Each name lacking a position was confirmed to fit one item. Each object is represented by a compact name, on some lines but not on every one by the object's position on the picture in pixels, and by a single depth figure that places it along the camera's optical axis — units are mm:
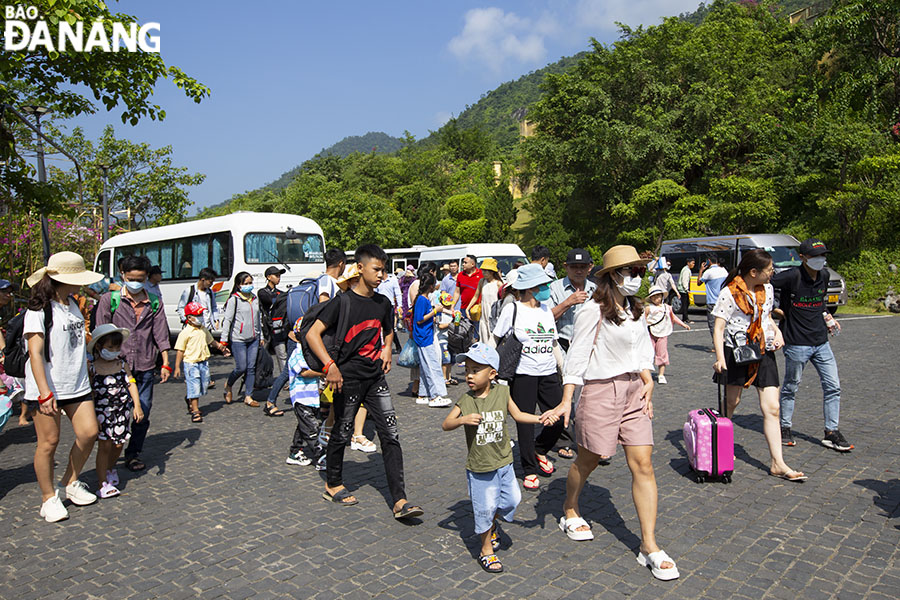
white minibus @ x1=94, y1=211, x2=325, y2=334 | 16234
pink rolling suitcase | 5016
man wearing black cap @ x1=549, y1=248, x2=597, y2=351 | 4905
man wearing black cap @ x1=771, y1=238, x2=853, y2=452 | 5750
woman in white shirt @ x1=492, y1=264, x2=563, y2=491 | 5066
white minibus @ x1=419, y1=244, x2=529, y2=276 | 20734
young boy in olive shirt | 3686
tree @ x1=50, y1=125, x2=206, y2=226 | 31594
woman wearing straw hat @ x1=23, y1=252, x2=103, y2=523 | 4531
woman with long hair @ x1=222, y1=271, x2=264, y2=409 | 8195
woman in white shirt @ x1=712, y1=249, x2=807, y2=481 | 5105
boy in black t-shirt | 4559
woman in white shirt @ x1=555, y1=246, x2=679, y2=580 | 3805
